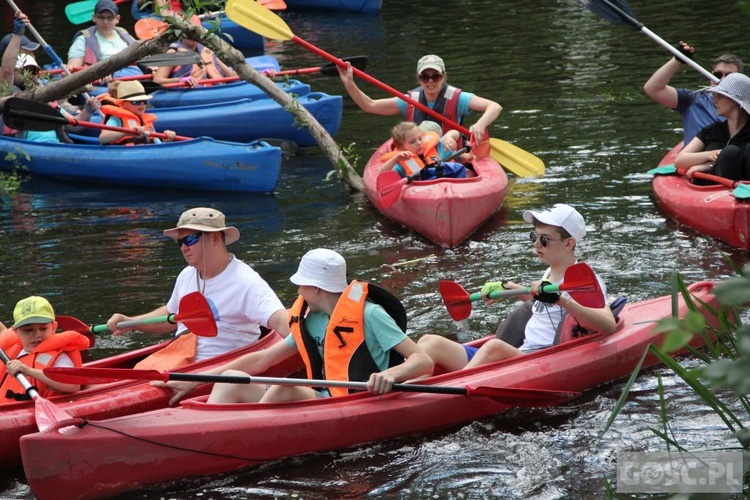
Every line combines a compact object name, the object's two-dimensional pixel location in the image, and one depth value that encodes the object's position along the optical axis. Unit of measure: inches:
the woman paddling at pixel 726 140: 530.6
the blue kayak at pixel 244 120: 784.3
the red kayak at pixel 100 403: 350.9
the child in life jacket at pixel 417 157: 607.8
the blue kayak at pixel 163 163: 693.3
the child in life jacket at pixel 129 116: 719.1
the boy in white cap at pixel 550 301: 370.0
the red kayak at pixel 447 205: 565.6
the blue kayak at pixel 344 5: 1368.1
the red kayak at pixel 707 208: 518.6
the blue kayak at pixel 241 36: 1252.4
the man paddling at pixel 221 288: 381.1
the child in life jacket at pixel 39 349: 360.5
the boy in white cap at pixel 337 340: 339.6
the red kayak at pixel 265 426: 322.3
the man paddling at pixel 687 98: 600.7
